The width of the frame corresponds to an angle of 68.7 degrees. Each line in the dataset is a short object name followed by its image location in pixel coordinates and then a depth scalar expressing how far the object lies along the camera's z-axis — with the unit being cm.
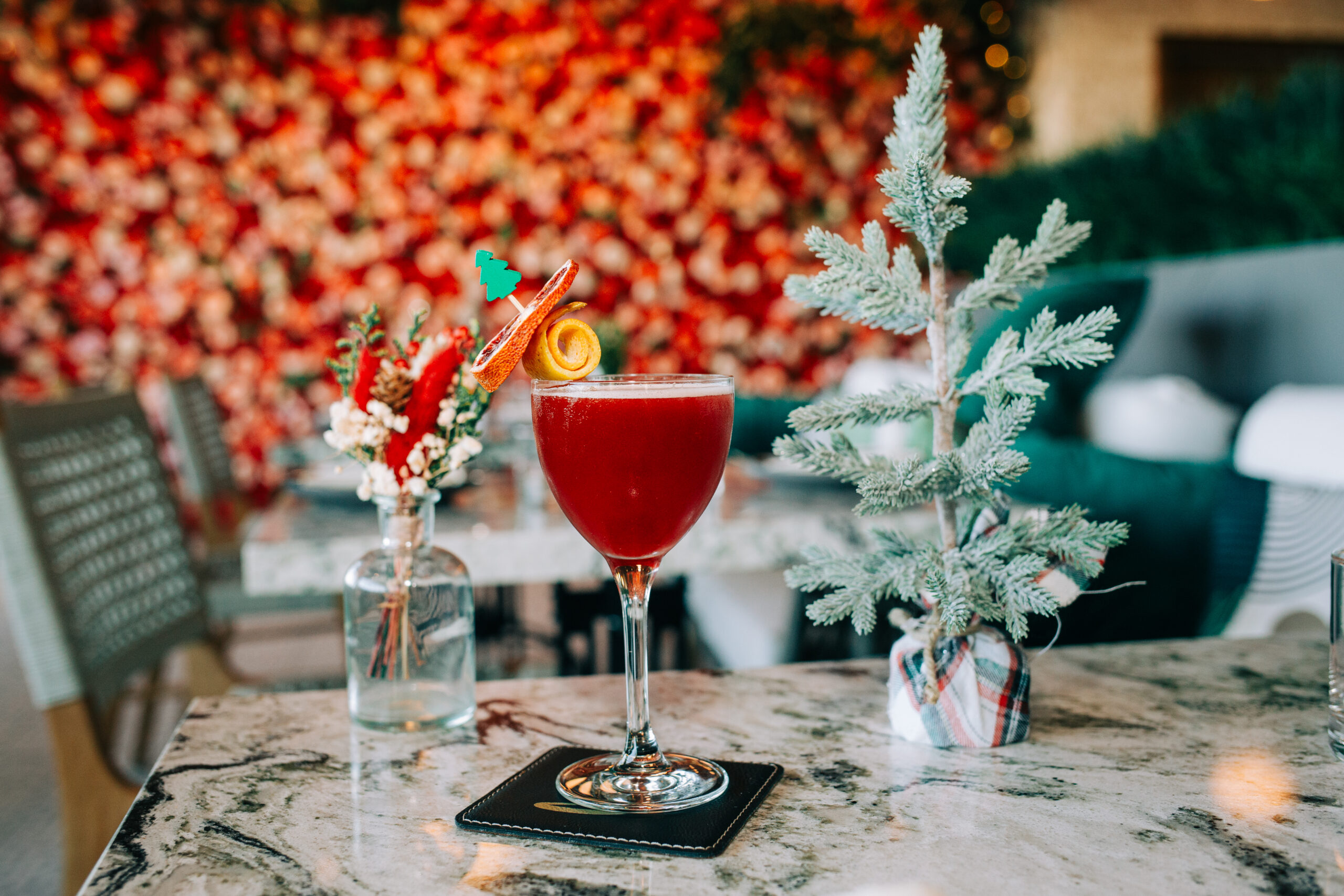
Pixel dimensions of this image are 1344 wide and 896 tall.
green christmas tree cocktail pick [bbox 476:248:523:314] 58
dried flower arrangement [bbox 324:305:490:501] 69
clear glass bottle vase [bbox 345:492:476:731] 69
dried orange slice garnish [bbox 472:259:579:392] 56
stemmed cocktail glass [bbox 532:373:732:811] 55
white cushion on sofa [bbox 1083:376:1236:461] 196
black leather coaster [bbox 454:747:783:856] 49
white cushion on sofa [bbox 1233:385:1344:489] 141
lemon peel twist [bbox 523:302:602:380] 58
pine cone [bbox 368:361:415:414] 69
